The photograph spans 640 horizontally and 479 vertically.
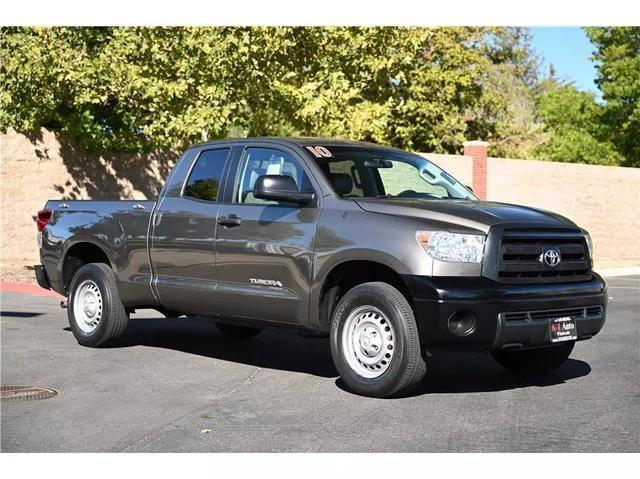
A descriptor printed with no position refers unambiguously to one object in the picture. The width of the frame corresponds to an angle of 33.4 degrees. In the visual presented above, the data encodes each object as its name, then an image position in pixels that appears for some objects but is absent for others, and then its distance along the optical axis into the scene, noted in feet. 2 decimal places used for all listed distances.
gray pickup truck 25.38
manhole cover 26.11
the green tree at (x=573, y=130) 123.03
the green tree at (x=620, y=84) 114.01
